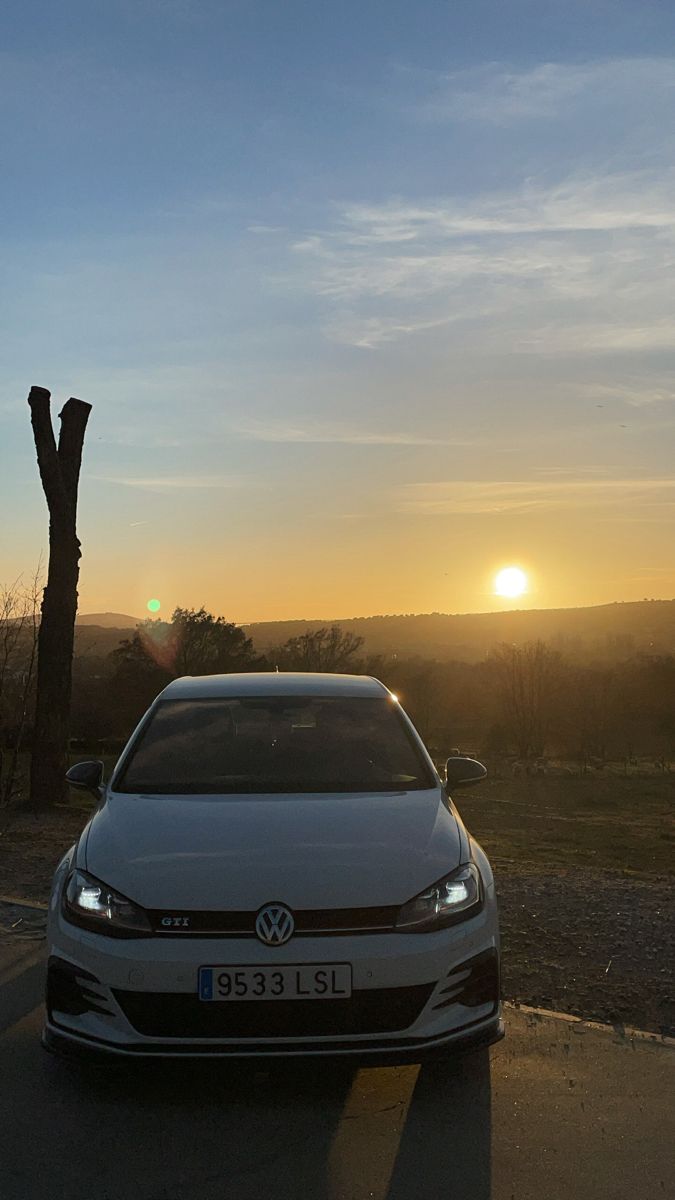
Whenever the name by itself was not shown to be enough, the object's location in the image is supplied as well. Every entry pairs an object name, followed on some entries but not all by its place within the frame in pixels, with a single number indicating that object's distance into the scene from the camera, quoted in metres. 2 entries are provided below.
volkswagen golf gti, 3.40
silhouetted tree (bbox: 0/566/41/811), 16.77
